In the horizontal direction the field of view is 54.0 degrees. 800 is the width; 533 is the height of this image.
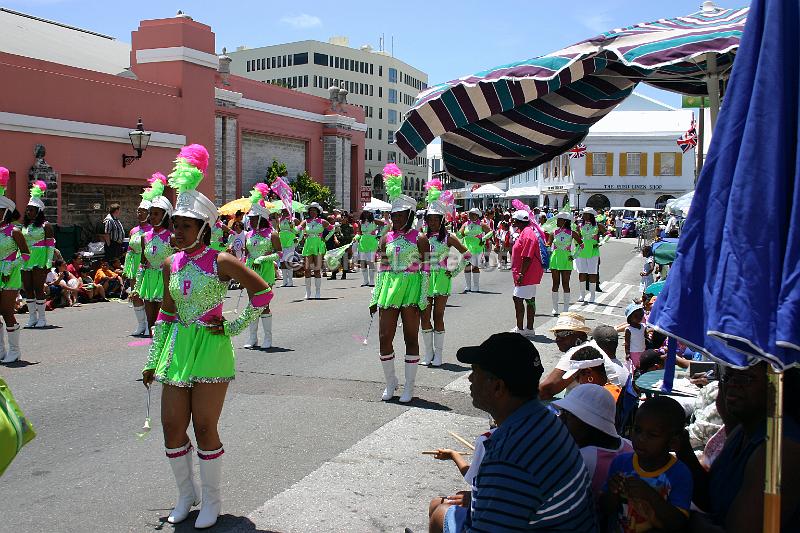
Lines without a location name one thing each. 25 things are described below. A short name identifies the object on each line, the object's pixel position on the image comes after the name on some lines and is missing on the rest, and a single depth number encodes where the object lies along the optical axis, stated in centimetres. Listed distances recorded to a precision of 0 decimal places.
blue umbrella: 247
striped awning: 414
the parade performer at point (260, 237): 1153
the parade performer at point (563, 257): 1505
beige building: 8819
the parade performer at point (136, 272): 1208
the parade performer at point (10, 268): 1004
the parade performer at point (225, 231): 1705
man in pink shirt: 1183
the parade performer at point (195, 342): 486
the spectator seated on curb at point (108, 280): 1782
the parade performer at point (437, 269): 1005
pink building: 2092
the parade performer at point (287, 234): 1925
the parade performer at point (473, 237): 1936
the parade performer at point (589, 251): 1644
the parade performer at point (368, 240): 2203
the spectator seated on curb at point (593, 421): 371
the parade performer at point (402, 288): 792
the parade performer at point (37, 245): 1248
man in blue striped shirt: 288
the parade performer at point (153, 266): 1015
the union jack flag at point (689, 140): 2174
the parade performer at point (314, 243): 1773
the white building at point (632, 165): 6400
